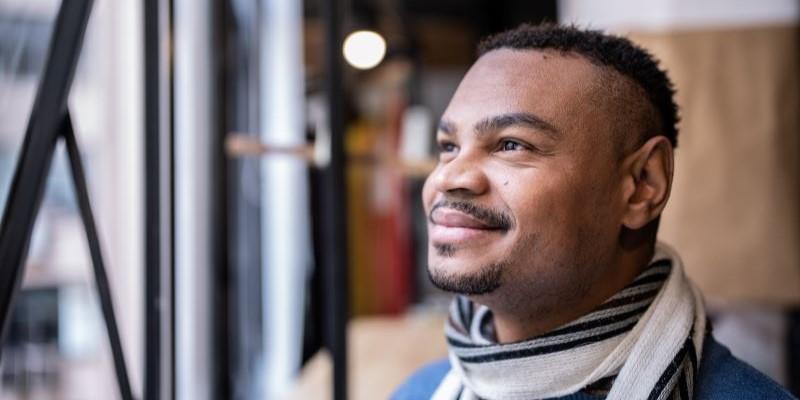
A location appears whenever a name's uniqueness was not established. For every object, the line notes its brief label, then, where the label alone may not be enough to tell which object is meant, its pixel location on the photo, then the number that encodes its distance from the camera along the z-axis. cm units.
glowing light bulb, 329
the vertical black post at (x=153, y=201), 121
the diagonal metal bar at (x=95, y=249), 115
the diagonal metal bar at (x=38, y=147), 108
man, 101
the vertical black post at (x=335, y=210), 145
